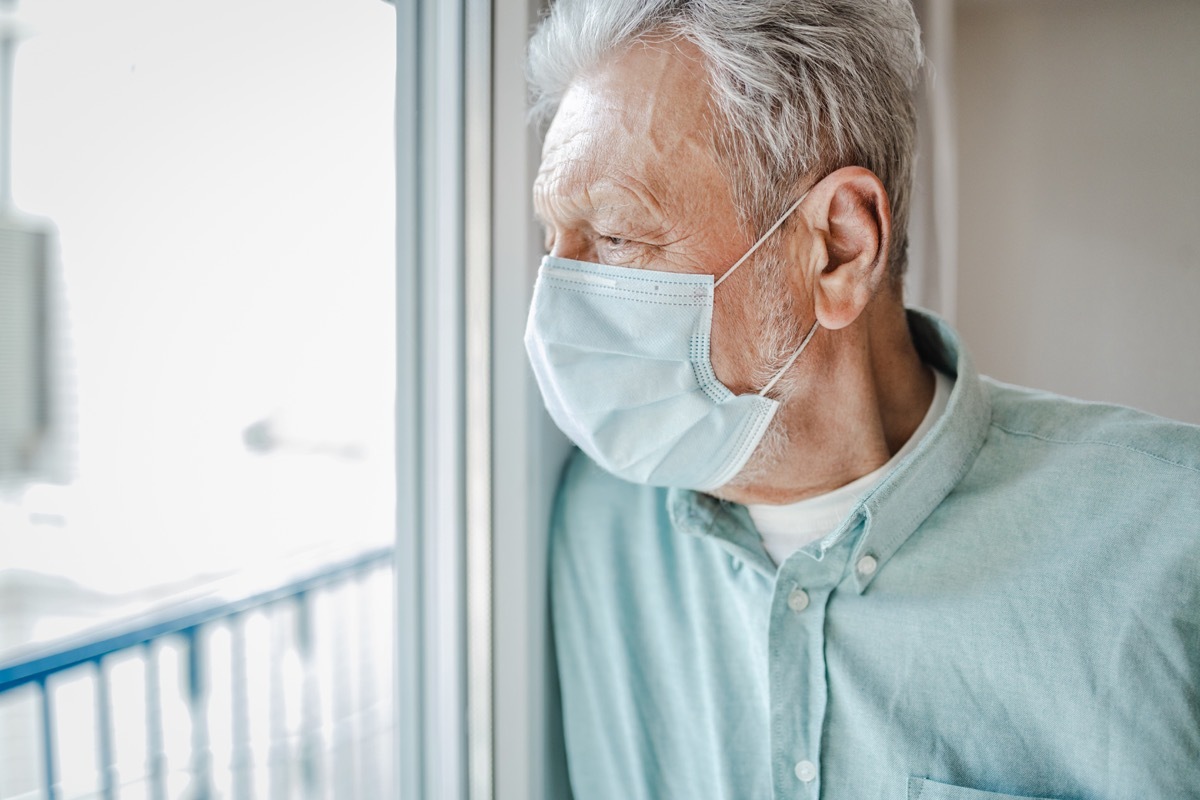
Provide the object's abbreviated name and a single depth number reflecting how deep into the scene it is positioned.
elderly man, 0.86
